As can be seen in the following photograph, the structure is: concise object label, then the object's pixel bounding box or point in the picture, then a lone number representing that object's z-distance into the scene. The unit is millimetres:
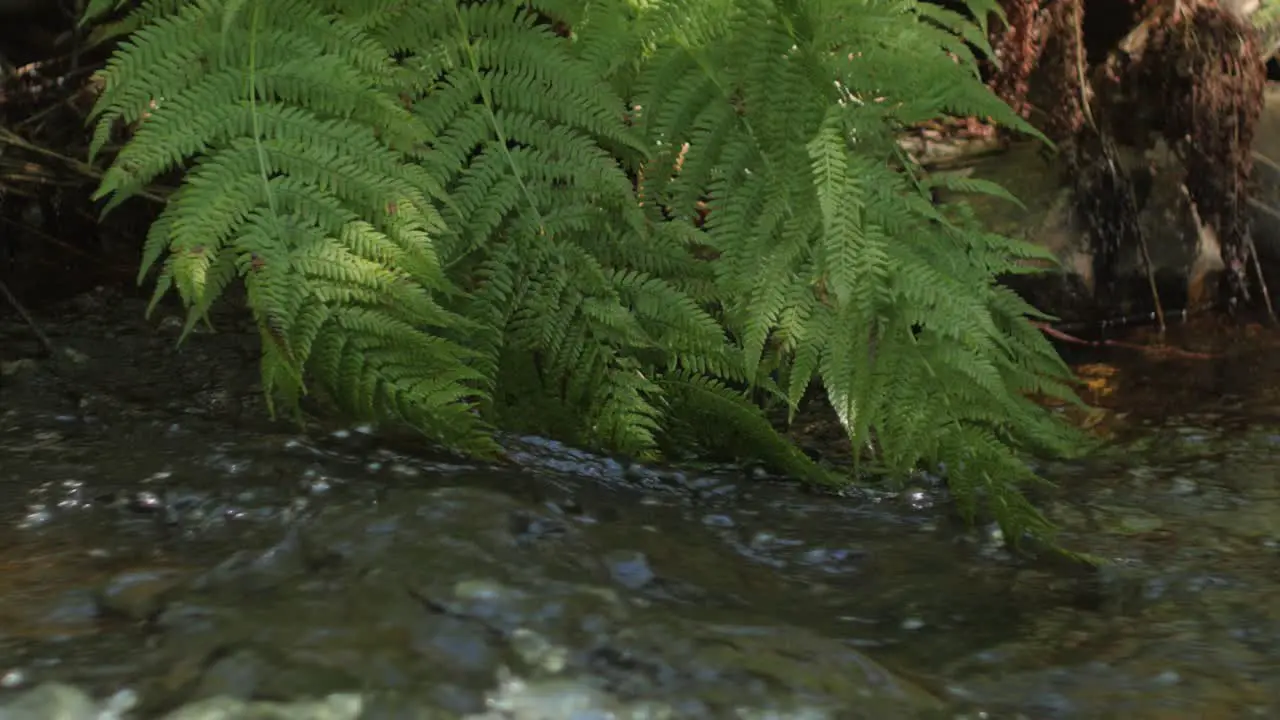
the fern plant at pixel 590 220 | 4164
